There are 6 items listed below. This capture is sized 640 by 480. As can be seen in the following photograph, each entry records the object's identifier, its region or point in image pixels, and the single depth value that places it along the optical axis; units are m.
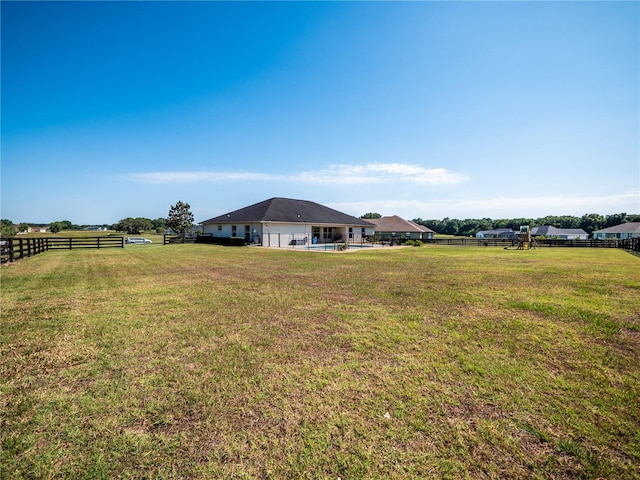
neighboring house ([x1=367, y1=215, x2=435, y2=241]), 53.25
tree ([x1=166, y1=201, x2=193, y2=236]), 53.34
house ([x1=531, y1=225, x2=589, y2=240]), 76.88
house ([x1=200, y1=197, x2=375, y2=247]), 30.09
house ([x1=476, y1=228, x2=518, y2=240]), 83.64
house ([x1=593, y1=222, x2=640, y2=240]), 63.69
